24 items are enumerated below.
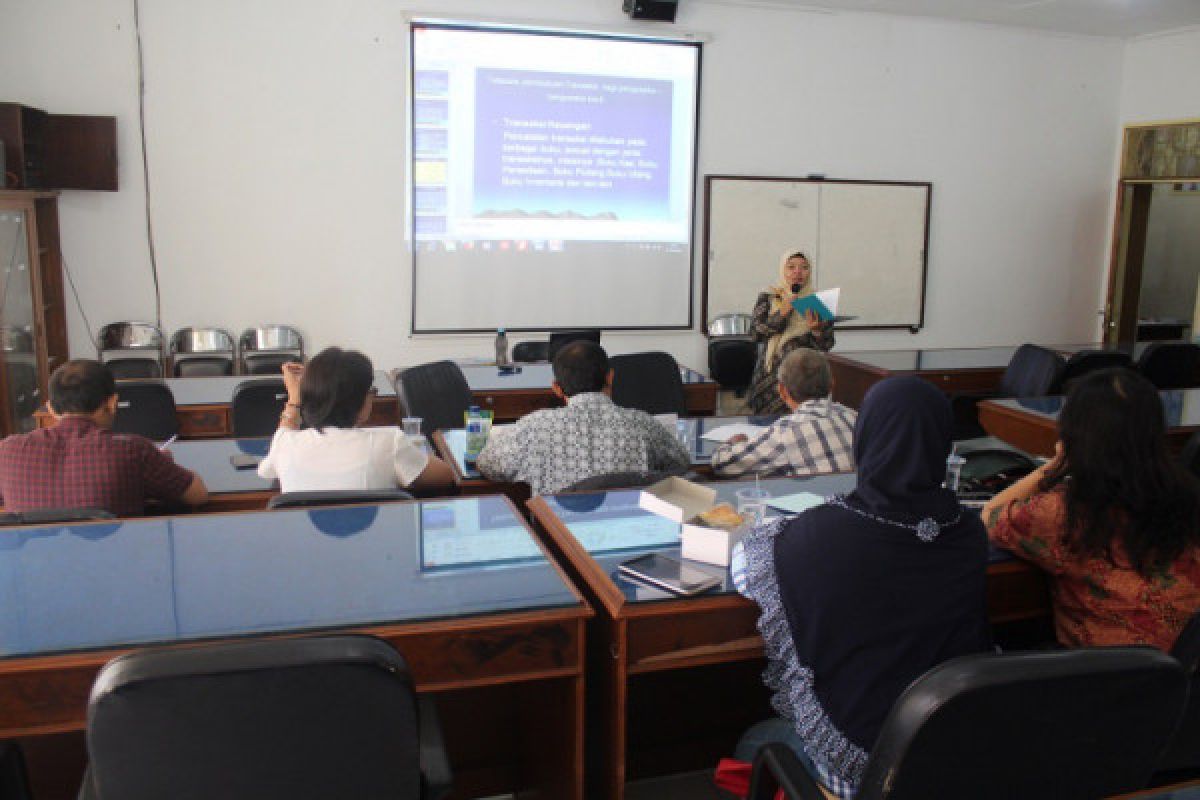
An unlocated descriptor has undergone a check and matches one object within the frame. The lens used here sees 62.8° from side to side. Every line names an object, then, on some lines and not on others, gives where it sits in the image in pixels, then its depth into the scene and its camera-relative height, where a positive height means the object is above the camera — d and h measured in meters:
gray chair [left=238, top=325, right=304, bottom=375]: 6.29 -0.65
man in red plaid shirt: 2.59 -0.59
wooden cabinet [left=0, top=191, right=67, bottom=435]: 5.38 -0.37
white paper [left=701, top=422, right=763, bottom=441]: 3.71 -0.67
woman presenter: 5.04 -0.39
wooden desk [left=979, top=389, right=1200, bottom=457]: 4.00 -0.66
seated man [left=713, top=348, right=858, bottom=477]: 3.10 -0.60
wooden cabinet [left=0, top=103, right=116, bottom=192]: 5.68 +0.52
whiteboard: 7.35 +0.12
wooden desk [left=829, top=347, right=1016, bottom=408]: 5.64 -0.64
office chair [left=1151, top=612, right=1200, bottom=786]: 1.76 -0.90
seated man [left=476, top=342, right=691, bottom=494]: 3.03 -0.59
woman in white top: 2.84 -0.57
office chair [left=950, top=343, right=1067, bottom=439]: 5.25 -0.65
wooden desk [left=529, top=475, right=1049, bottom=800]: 1.99 -0.80
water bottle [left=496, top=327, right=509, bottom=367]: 5.82 -0.57
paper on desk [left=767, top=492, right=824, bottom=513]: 2.60 -0.66
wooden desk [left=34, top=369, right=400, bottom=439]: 4.20 -0.71
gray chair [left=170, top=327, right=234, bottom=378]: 6.07 -0.70
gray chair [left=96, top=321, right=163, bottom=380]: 6.13 -0.63
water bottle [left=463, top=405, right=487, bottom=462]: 3.46 -0.65
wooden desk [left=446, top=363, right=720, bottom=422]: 4.70 -0.68
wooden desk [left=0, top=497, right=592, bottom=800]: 1.70 -0.67
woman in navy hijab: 1.71 -0.57
